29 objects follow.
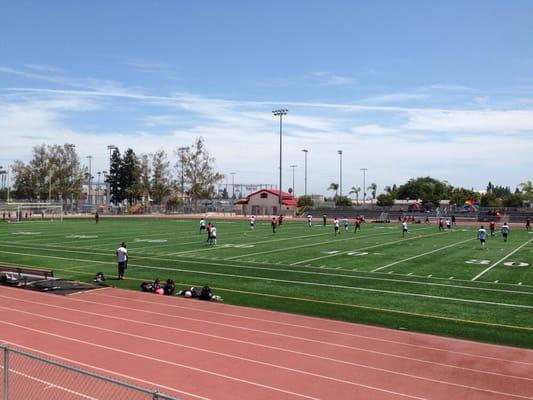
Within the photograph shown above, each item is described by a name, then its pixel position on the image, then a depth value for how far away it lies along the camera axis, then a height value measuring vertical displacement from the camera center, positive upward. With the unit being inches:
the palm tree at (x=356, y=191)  7559.1 +234.3
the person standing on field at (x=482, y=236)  1300.4 -65.4
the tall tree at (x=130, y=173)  4581.7 +273.0
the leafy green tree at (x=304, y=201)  4800.7 +53.8
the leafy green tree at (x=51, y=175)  4308.6 +237.0
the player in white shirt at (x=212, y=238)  1330.0 -80.3
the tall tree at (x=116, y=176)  4630.9 +247.7
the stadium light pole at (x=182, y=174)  4291.3 +251.2
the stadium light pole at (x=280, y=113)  2858.0 +504.1
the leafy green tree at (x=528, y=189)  4943.9 +191.1
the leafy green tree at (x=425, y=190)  5762.8 +202.6
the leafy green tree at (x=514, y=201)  4804.4 +77.0
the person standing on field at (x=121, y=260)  825.5 -85.3
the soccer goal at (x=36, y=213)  2684.1 -58.9
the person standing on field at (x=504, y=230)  1500.2 -59.4
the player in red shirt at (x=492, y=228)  1738.7 -61.4
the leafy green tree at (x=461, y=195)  5477.4 +142.4
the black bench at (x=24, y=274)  783.1 -104.5
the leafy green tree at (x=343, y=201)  4990.9 +59.3
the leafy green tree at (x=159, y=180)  4453.7 +209.6
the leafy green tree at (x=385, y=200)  5570.9 +85.2
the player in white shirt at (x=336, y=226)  1730.1 -60.5
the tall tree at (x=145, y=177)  4483.3 +233.6
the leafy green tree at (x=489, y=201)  5015.0 +77.6
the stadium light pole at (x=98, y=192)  6296.8 +147.2
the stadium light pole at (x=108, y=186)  4106.8 +151.6
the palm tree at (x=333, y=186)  7529.5 +297.7
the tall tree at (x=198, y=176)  4244.6 +237.7
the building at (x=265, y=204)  3799.2 +17.3
